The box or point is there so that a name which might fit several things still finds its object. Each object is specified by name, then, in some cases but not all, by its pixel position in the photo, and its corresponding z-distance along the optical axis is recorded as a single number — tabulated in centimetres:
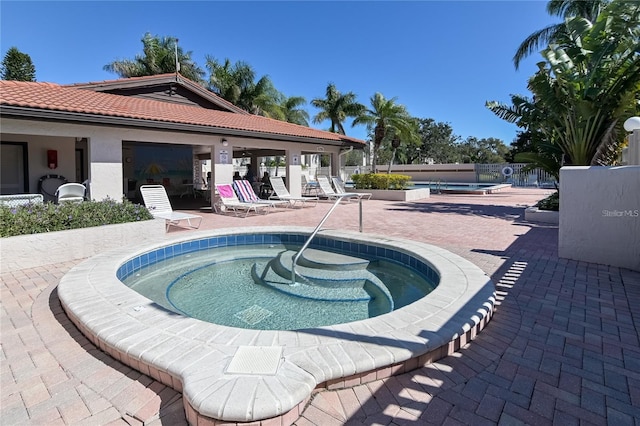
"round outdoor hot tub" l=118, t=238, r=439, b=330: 479
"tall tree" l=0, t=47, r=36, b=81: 2719
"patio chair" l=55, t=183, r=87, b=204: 941
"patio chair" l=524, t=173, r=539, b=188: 2957
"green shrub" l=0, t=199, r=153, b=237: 621
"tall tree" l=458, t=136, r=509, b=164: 5862
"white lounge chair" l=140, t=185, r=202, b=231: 927
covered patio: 948
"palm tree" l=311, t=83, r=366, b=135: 3391
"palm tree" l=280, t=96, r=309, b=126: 3728
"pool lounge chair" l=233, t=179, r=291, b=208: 1293
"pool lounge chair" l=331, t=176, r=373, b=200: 1739
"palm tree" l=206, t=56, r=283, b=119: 3123
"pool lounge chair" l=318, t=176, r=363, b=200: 1637
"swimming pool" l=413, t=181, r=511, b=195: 2281
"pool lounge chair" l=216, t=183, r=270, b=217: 1230
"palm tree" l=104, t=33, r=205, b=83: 2977
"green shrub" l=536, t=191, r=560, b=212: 1117
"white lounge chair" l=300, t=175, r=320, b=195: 2133
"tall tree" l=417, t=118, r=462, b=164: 5822
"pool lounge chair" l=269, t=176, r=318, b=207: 1444
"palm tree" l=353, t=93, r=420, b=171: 2361
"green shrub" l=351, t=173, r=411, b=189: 1870
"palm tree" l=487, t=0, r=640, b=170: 921
